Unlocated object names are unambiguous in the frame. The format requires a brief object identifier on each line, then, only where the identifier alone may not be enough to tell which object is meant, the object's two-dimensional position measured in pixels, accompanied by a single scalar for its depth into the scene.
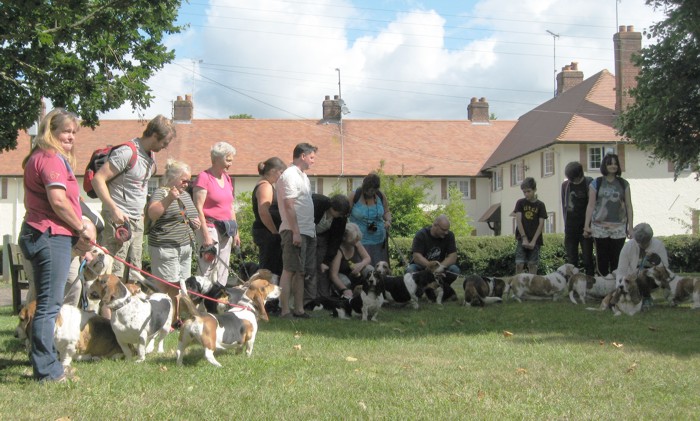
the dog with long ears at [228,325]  5.75
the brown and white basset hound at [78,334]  5.63
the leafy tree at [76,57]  11.35
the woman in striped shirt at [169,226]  7.23
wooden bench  9.55
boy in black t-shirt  11.91
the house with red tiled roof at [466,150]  36.12
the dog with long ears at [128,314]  5.93
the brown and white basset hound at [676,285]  9.62
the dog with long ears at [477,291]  10.40
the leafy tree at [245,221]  20.55
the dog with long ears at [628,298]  9.09
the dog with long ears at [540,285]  11.12
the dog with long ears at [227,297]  6.83
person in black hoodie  9.51
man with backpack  6.66
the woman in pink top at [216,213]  8.01
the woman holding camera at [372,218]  10.91
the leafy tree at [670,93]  17.19
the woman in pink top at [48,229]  4.91
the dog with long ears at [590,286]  10.48
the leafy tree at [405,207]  31.12
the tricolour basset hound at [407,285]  10.20
